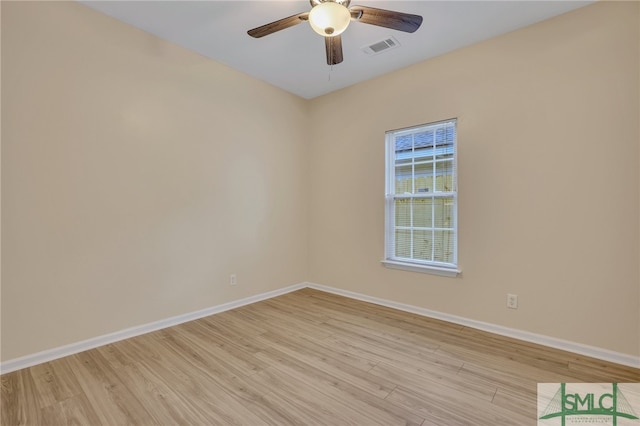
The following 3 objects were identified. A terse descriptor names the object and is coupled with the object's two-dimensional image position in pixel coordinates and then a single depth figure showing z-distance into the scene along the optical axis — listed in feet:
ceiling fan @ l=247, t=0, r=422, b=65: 5.88
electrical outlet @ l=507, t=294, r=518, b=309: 8.72
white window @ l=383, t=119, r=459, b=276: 10.18
